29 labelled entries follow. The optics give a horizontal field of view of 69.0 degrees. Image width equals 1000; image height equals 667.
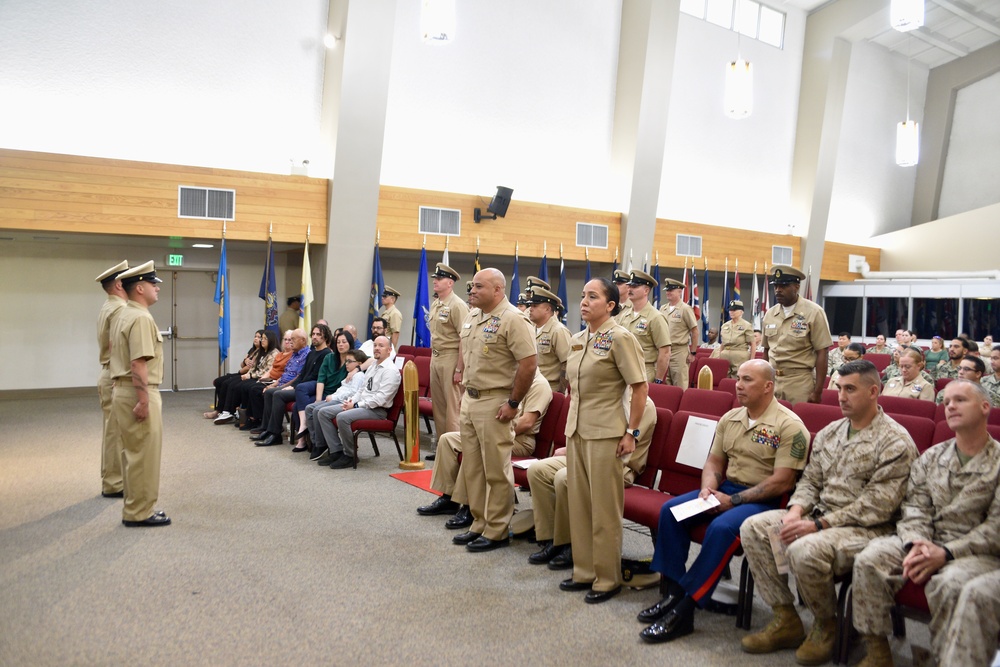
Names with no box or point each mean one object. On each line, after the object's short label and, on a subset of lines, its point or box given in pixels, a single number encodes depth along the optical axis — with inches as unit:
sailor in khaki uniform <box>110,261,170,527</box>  177.9
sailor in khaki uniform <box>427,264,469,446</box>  247.8
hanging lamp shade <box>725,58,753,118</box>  431.2
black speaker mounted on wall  428.5
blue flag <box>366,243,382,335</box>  398.6
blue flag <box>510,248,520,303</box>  442.4
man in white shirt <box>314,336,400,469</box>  253.0
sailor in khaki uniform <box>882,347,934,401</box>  224.5
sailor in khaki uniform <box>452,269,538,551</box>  166.9
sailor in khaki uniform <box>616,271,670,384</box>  245.6
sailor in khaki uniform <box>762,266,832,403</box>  201.0
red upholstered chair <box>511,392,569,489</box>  188.2
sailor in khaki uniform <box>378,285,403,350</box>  364.2
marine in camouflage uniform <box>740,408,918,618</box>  113.3
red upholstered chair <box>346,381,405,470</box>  249.3
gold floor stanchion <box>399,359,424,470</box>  239.6
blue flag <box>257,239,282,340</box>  394.0
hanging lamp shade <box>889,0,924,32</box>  350.9
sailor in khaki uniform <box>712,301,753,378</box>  356.2
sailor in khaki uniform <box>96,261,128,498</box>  193.9
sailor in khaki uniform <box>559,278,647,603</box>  139.0
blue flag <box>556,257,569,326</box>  445.8
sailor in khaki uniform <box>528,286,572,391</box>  224.5
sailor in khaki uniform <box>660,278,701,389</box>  296.7
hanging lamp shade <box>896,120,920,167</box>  517.0
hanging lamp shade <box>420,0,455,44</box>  324.5
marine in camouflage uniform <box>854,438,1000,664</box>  101.2
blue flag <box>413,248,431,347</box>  416.8
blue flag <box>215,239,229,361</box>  379.6
